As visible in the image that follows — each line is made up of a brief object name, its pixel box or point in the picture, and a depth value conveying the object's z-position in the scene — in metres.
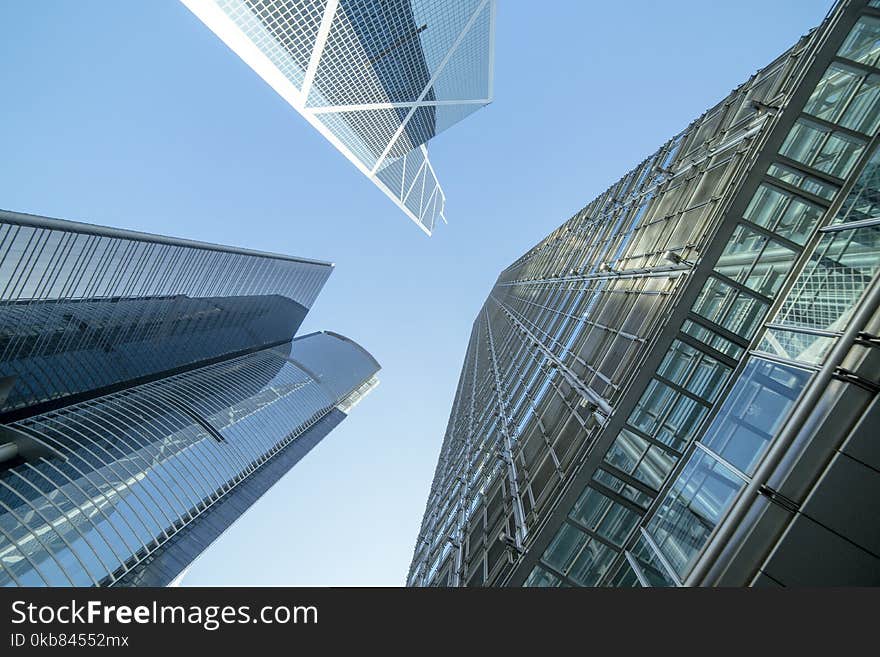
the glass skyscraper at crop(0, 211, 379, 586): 50.59
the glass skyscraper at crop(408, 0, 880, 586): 7.27
